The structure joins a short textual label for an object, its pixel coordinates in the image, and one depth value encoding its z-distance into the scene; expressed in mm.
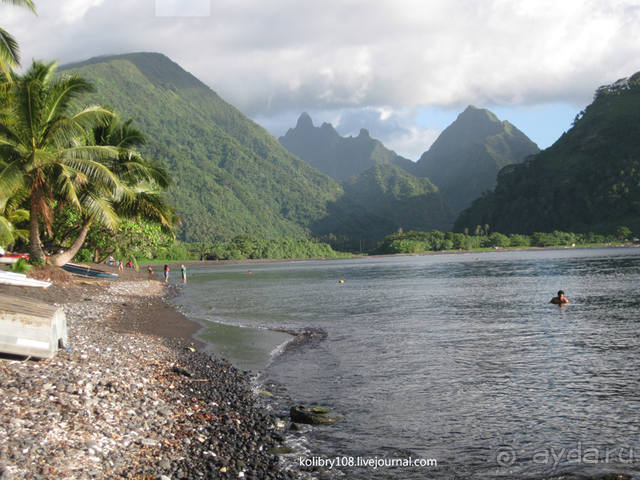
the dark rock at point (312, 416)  10891
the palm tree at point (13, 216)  23703
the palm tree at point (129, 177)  32156
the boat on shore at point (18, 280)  21238
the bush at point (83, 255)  50534
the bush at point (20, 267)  26312
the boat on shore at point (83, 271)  45244
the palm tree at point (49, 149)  24156
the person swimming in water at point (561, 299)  31391
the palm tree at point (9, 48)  18812
